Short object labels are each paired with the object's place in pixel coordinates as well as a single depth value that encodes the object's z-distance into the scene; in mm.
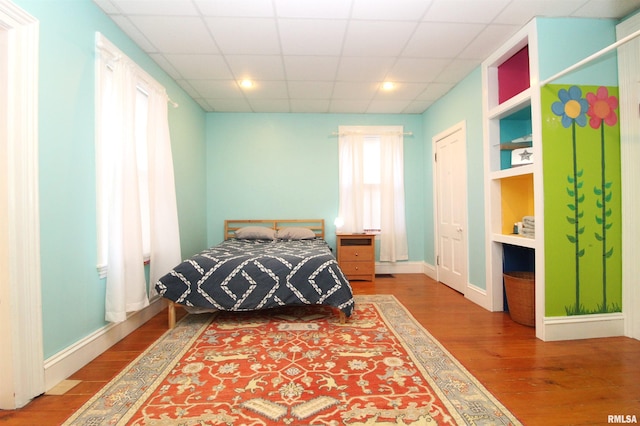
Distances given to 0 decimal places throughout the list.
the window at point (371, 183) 4676
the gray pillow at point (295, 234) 4055
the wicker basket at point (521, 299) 2512
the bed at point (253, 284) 2527
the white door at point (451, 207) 3523
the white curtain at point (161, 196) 2688
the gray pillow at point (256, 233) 3998
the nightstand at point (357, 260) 4176
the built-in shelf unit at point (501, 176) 2840
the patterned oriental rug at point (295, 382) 1444
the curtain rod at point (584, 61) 1594
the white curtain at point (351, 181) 4547
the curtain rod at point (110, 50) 2137
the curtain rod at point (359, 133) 4582
